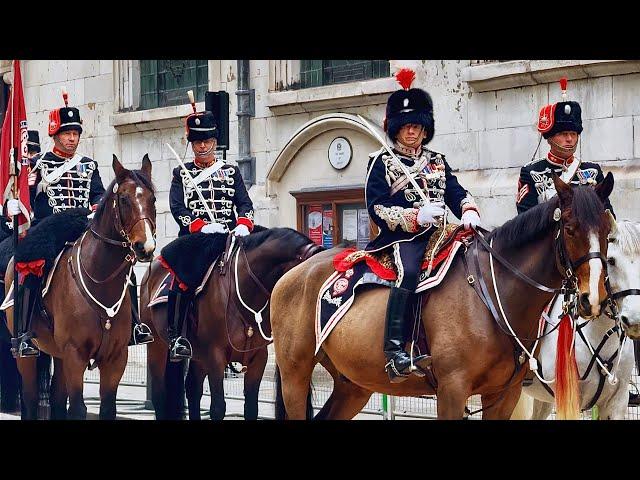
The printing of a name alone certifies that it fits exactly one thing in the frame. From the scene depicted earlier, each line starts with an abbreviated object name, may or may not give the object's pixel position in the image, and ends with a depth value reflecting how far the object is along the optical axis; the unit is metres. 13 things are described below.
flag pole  11.07
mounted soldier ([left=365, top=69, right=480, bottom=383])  7.91
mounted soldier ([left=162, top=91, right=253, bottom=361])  11.29
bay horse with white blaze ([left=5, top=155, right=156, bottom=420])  10.10
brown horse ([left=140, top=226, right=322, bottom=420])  10.23
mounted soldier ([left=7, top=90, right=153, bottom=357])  10.96
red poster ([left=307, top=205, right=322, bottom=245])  16.89
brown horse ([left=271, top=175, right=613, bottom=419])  7.01
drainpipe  17.80
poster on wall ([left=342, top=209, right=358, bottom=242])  16.26
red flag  11.52
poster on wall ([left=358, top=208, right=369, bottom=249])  16.06
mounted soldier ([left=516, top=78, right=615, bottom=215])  9.11
